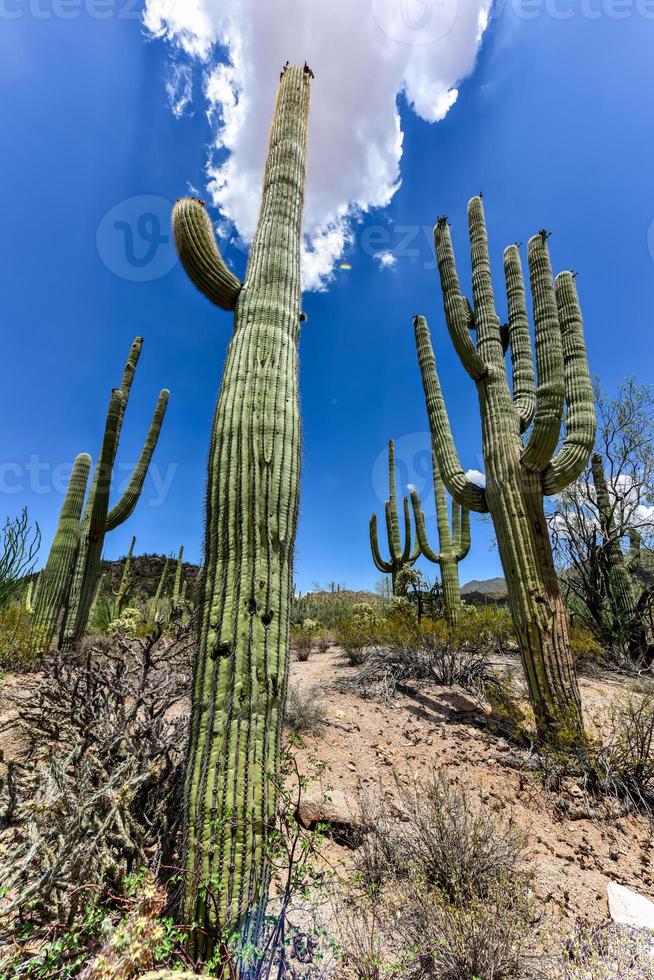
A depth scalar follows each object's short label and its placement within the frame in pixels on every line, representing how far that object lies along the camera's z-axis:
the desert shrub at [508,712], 3.90
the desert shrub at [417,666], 5.27
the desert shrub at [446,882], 1.71
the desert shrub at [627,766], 3.18
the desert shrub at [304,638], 8.42
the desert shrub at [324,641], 9.50
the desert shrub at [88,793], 1.70
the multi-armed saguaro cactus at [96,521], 6.13
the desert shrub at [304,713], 3.90
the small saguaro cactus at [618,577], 7.10
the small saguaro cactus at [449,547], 8.27
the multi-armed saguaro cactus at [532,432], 3.90
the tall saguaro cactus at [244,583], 1.79
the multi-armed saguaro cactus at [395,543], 11.64
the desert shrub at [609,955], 1.53
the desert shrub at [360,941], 1.60
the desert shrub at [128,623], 5.95
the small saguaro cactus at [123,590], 9.30
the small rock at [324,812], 2.64
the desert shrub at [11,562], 5.86
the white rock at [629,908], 2.09
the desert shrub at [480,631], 6.37
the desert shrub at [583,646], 6.06
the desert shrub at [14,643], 5.43
